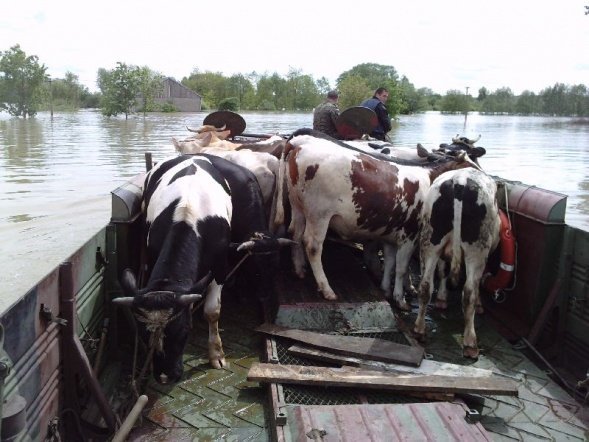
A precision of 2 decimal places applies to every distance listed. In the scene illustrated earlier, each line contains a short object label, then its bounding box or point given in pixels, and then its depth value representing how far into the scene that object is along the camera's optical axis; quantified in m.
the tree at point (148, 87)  69.50
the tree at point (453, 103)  122.38
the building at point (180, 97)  80.31
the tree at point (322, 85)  105.94
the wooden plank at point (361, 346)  4.51
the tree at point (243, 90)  95.69
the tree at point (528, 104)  127.22
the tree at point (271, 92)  96.81
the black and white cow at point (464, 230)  5.00
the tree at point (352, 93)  51.69
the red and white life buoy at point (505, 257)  5.50
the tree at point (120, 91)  66.62
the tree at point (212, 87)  94.19
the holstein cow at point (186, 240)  3.84
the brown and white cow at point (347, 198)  5.66
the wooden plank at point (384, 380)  4.02
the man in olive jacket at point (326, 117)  9.77
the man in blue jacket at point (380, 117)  10.29
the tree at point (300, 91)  97.19
